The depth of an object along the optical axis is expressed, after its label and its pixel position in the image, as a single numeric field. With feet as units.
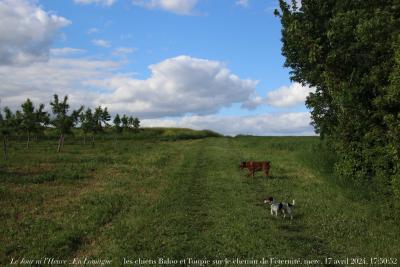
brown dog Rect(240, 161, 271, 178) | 89.45
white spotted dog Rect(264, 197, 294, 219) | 50.98
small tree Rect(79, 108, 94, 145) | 253.85
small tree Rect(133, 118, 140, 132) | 317.42
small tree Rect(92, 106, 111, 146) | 263.49
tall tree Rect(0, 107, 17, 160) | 170.16
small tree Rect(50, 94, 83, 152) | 212.64
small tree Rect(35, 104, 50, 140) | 220.39
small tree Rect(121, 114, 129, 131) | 303.07
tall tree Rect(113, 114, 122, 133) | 291.99
